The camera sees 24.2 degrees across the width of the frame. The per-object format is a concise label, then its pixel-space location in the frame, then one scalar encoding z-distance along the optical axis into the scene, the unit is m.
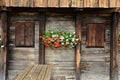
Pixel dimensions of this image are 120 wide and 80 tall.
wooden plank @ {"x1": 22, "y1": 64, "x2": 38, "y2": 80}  4.12
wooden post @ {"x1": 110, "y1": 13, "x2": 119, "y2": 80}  6.60
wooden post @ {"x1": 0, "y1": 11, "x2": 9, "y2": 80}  6.55
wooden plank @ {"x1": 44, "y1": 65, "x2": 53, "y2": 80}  4.25
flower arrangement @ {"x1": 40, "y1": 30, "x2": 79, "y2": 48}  6.43
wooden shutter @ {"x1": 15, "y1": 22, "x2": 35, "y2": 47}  6.80
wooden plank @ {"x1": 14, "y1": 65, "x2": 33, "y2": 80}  4.19
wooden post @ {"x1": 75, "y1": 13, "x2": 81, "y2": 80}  6.62
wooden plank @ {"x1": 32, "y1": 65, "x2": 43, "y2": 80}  4.27
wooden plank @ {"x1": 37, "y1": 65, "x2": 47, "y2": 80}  4.28
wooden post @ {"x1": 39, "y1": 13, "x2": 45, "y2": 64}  6.68
